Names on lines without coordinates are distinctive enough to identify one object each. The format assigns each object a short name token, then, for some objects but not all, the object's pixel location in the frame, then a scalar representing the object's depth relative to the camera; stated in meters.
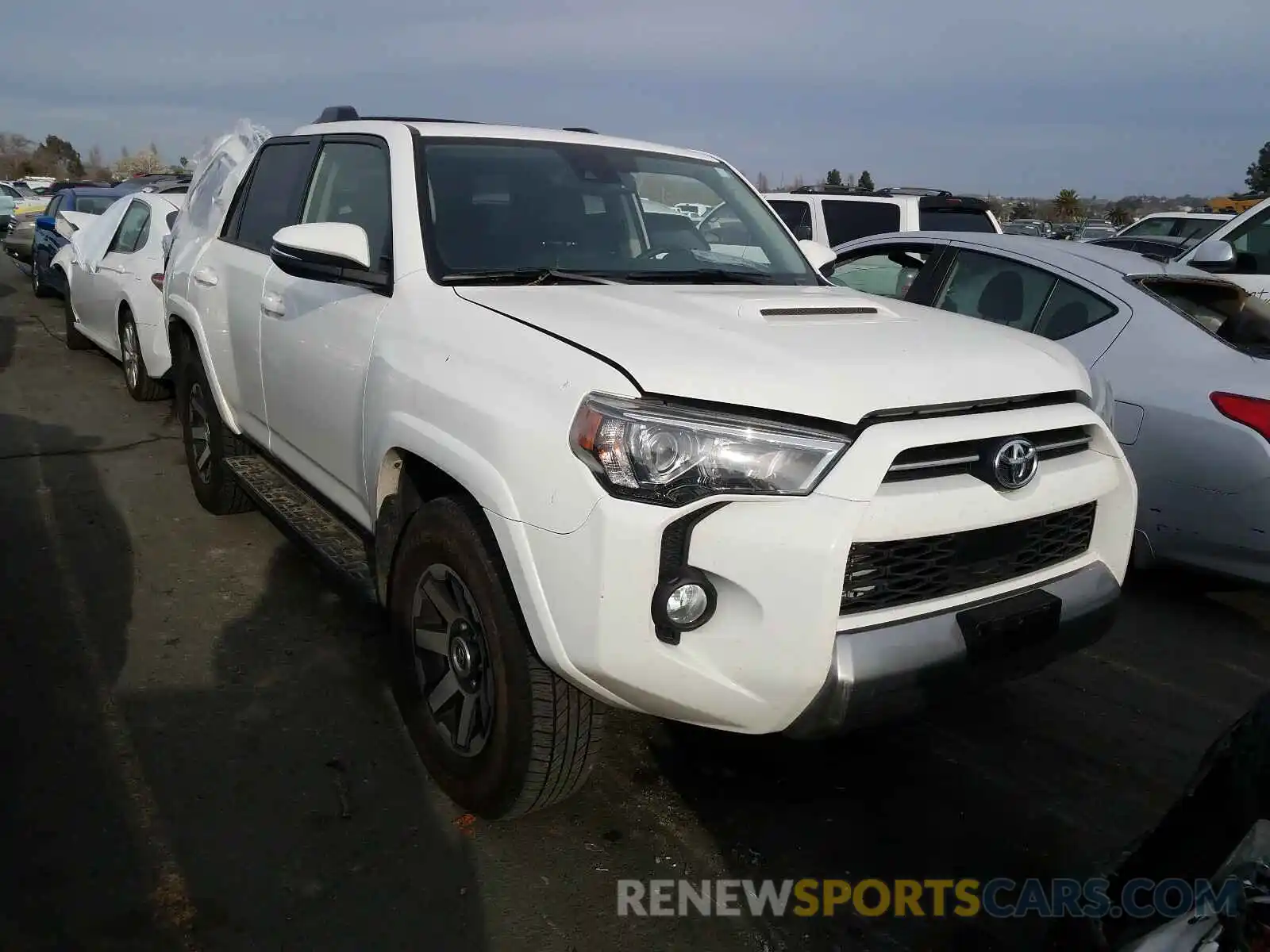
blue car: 12.73
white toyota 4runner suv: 2.16
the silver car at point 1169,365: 4.02
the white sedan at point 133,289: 7.36
